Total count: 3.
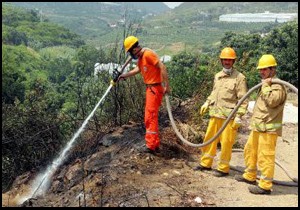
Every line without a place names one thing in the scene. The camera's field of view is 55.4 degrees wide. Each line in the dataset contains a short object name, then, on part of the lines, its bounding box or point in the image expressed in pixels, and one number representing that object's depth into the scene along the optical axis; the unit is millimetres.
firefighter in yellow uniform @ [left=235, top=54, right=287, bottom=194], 3344
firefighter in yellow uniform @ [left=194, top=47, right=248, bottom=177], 3738
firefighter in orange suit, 4060
